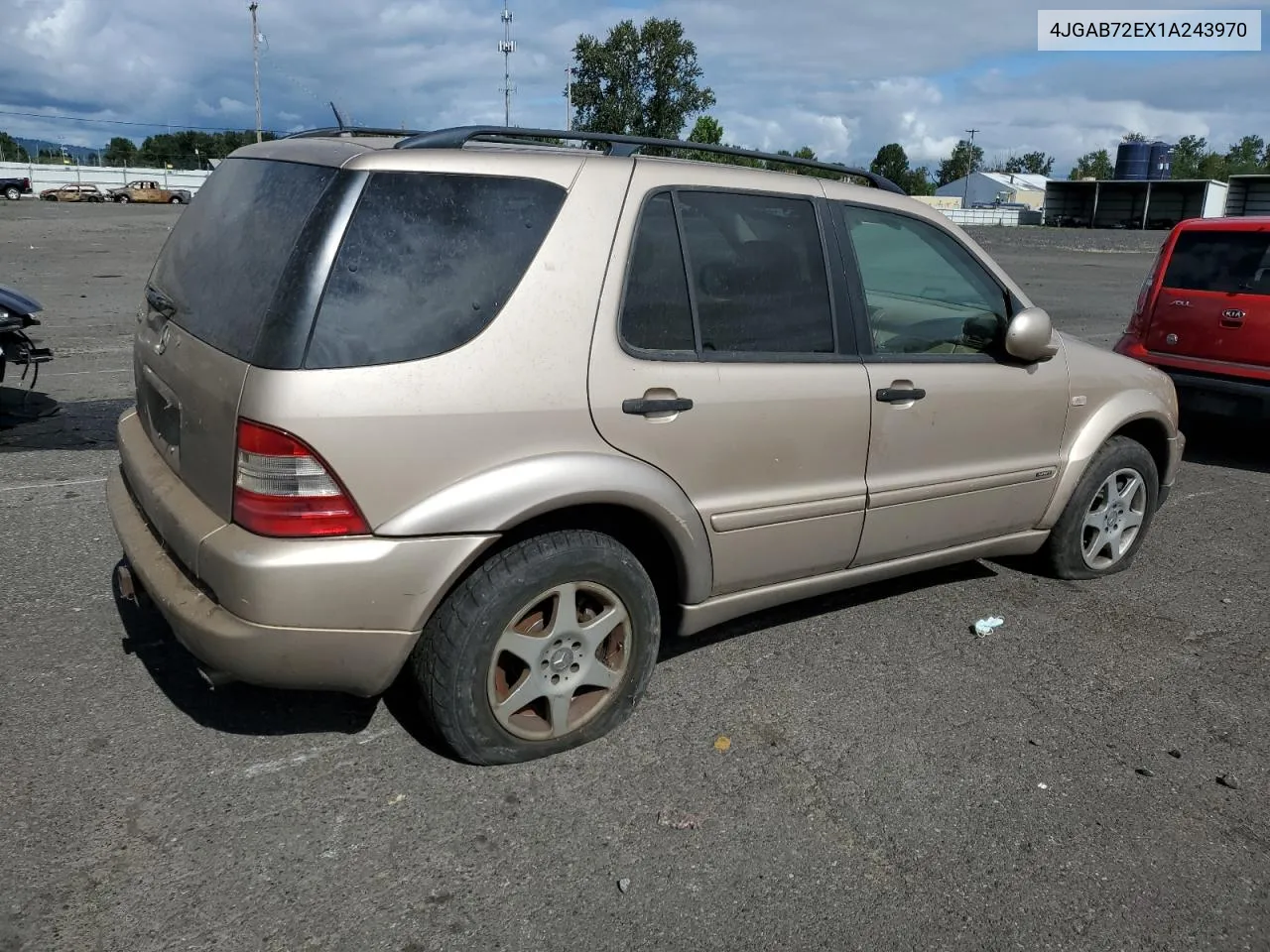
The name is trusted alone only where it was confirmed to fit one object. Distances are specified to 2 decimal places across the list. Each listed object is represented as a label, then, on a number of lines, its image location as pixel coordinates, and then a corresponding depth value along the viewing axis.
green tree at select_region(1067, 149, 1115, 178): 120.96
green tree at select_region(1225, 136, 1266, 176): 115.50
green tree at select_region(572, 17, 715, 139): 76.50
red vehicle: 6.90
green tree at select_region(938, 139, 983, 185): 146.32
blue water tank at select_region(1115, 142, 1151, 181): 81.44
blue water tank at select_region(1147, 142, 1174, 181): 81.12
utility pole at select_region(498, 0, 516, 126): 67.25
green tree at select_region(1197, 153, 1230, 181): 110.81
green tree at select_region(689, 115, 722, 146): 70.31
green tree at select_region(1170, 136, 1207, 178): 113.12
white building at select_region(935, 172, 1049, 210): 105.44
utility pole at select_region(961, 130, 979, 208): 112.41
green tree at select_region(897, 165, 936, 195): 104.38
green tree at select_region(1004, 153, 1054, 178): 159.25
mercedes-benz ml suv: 2.71
